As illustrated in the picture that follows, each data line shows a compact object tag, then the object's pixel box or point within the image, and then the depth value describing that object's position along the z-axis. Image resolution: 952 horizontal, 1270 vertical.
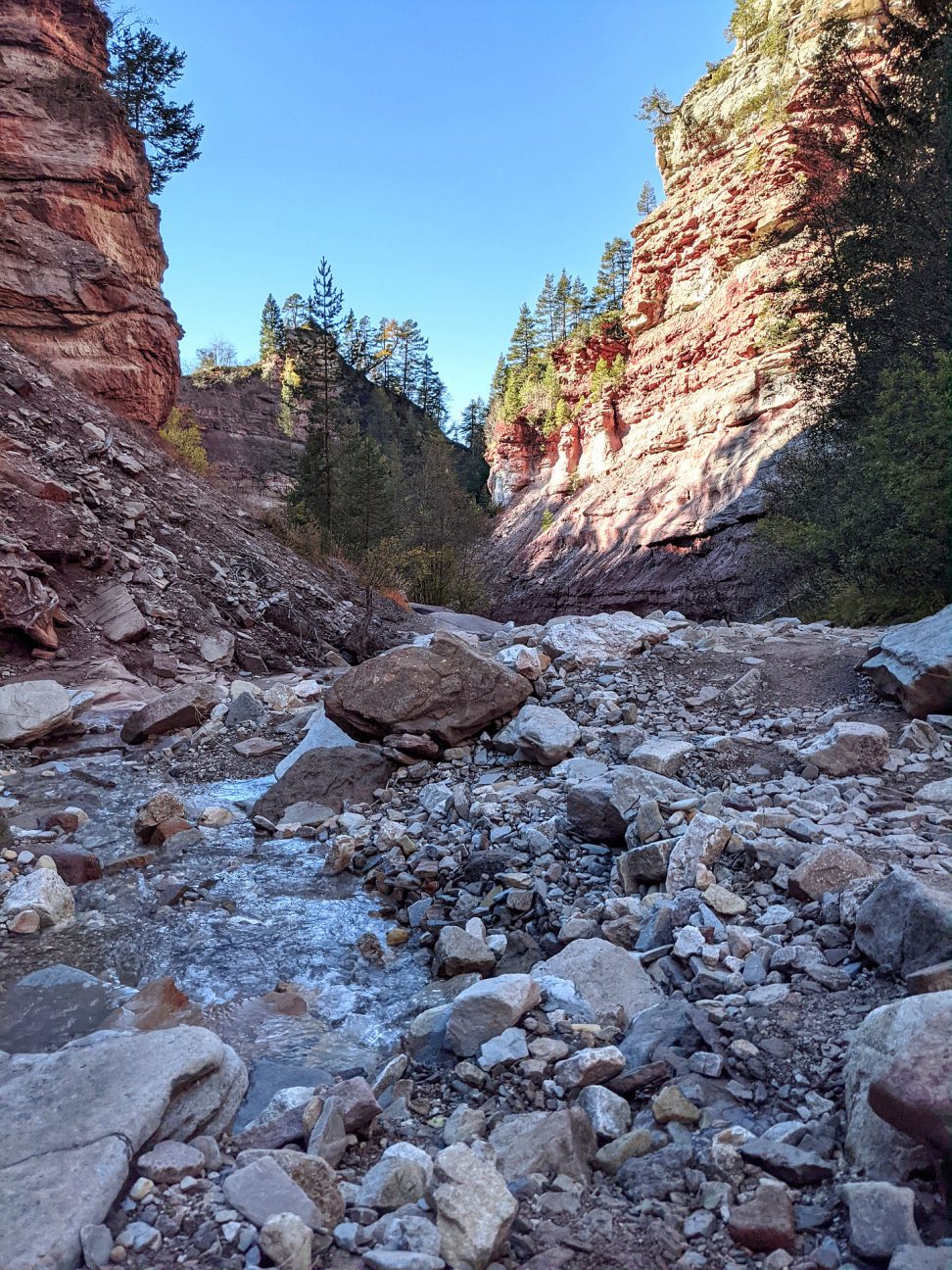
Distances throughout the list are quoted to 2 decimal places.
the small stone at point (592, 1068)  2.32
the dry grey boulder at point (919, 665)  4.85
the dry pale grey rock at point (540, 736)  5.49
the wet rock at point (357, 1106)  2.16
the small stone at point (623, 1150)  1.97
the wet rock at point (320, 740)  6.15
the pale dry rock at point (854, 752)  4.42
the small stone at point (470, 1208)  1.65
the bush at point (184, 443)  16.95
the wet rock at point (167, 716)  7.30
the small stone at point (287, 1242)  1.60
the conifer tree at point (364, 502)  21.64
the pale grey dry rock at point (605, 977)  2.79
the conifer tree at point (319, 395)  23.09
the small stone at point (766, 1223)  1.60
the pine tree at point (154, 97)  18.22
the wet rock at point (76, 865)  4.50
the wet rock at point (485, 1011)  2.63
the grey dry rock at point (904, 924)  2.31
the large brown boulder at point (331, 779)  5.70
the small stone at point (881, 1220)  1.50
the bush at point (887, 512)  8.49
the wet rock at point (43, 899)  3.91
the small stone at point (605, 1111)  2.10
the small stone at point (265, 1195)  1.74
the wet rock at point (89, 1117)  1.67
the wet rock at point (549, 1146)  1.94
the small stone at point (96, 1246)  1.61
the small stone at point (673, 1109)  2.08
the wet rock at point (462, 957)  3.42
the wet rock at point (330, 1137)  2.05
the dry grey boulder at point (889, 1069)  1.66
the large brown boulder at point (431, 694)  6.07
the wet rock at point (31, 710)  6.88
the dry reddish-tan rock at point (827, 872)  3.07
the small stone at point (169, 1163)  1.89
